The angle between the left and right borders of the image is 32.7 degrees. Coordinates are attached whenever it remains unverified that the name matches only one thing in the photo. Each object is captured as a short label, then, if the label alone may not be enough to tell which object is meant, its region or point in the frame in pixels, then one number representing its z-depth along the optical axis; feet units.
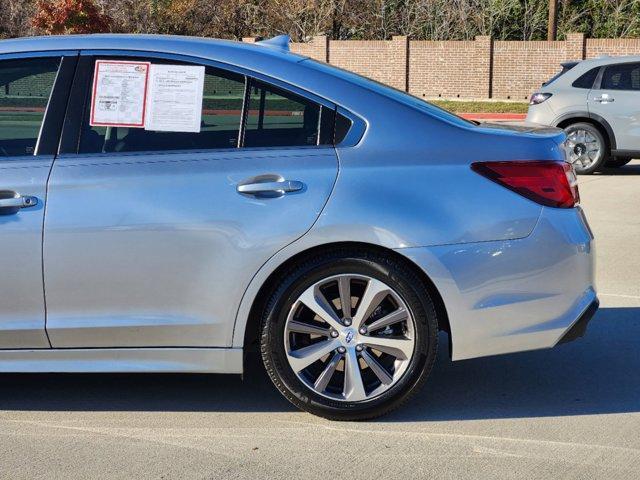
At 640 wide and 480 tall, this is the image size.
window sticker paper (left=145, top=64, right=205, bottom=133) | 16.06
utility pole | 137.59
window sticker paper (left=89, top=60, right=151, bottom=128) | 16.12
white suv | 49.57
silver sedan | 15.55
